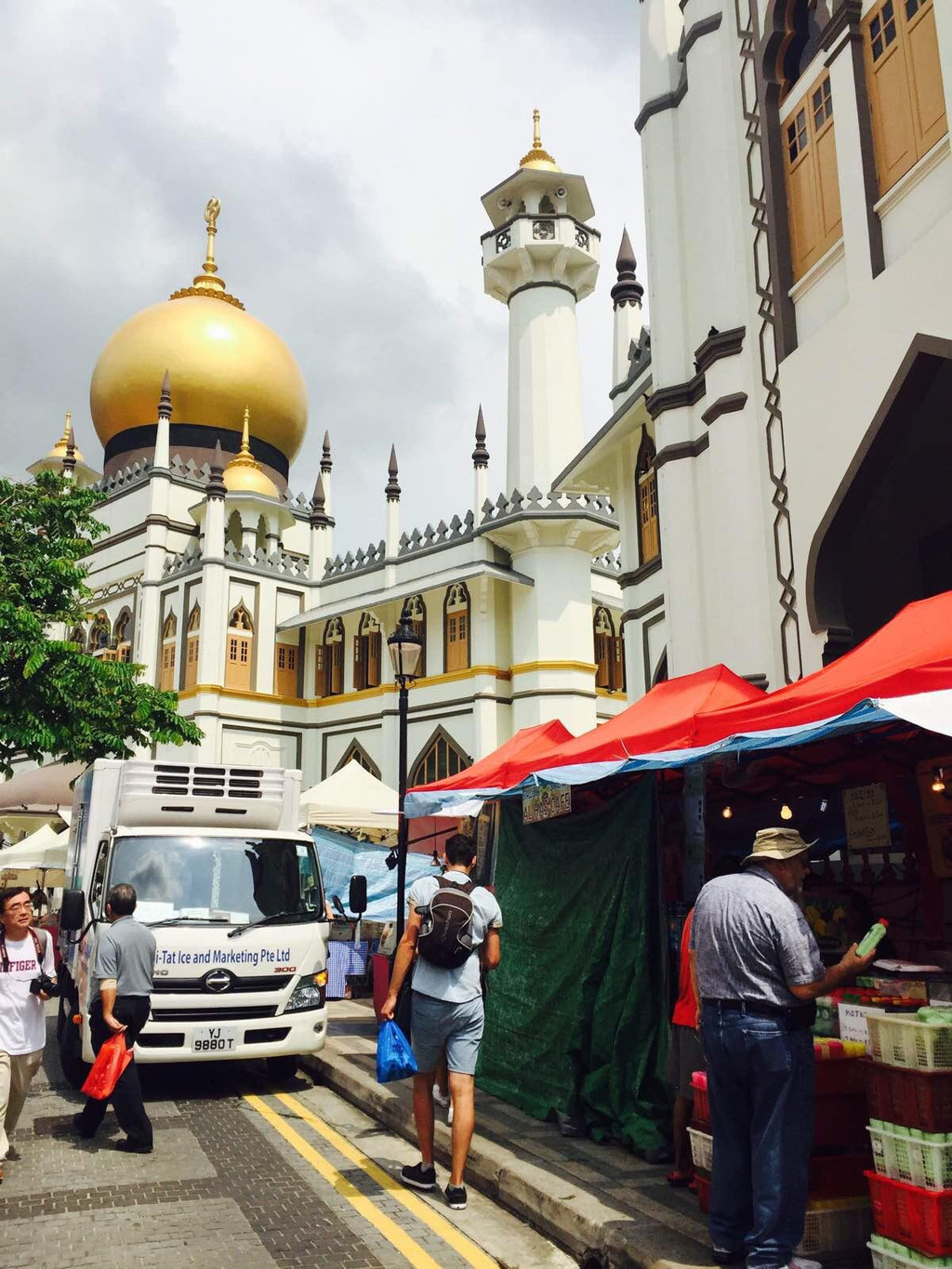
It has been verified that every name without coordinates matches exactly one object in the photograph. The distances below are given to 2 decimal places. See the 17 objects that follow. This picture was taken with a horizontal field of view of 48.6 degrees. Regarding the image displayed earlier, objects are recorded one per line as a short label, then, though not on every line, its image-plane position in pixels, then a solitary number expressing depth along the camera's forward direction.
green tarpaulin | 6.46
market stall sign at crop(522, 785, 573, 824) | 7.78
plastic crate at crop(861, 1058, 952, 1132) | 4.13
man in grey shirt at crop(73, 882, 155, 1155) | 6.62
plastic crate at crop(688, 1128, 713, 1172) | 5.00
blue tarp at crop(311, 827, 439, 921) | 16.34
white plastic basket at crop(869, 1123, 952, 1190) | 4.06
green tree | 16.61
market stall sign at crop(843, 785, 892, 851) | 8.02
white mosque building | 8.78
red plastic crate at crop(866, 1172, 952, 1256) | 3.98
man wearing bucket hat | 4.19
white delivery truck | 8.00
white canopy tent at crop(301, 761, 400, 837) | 16.27
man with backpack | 5.70
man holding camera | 6.18
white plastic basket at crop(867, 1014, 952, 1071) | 4.17
